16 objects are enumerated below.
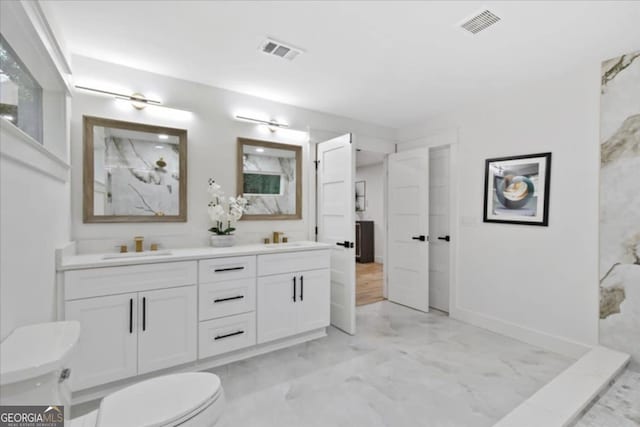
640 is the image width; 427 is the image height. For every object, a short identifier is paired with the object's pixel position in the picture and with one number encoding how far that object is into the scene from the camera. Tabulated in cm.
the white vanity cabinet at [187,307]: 198
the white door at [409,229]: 391
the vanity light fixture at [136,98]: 248
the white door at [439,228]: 396
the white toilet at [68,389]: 93
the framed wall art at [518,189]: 289
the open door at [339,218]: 319
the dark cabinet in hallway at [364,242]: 745
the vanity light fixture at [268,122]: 317
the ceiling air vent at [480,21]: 194
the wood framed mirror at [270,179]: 322
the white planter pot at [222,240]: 286
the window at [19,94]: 142
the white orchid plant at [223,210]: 287
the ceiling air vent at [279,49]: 226
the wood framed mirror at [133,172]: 245
